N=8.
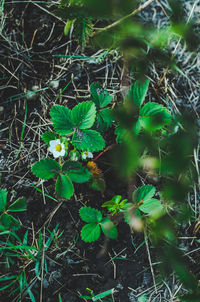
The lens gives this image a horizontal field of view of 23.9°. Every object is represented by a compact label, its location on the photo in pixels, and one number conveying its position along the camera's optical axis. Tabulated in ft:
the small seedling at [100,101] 1.67
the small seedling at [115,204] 1.64
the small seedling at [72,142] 1.59
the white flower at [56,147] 1.62
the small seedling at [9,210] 1.62
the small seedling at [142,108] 1.61
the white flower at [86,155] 1.66
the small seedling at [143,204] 1.62
